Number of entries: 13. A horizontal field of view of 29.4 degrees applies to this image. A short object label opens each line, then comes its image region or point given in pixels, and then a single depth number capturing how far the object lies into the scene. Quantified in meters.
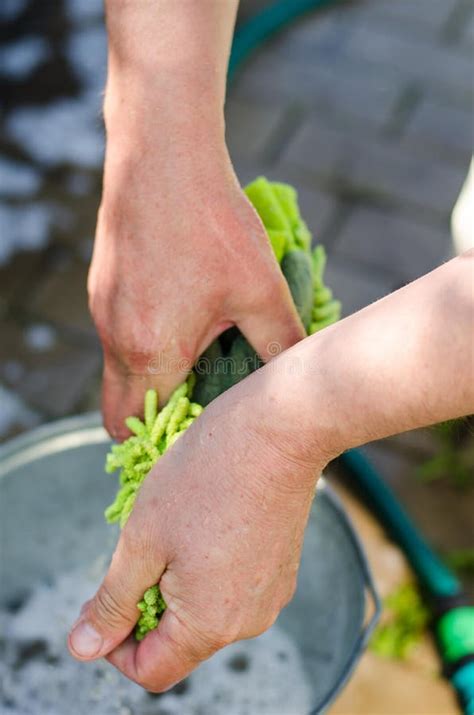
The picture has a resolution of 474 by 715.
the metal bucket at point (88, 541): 1.08
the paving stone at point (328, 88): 2.35
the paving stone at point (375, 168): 2.15
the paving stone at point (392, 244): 2.00
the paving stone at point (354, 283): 1.92
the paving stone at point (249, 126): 2.22
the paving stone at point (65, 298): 1.90
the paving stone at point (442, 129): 2.26
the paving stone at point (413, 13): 2.58
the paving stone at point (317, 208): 2.07
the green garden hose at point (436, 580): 1.28
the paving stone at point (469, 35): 2.53
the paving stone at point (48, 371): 1.76
